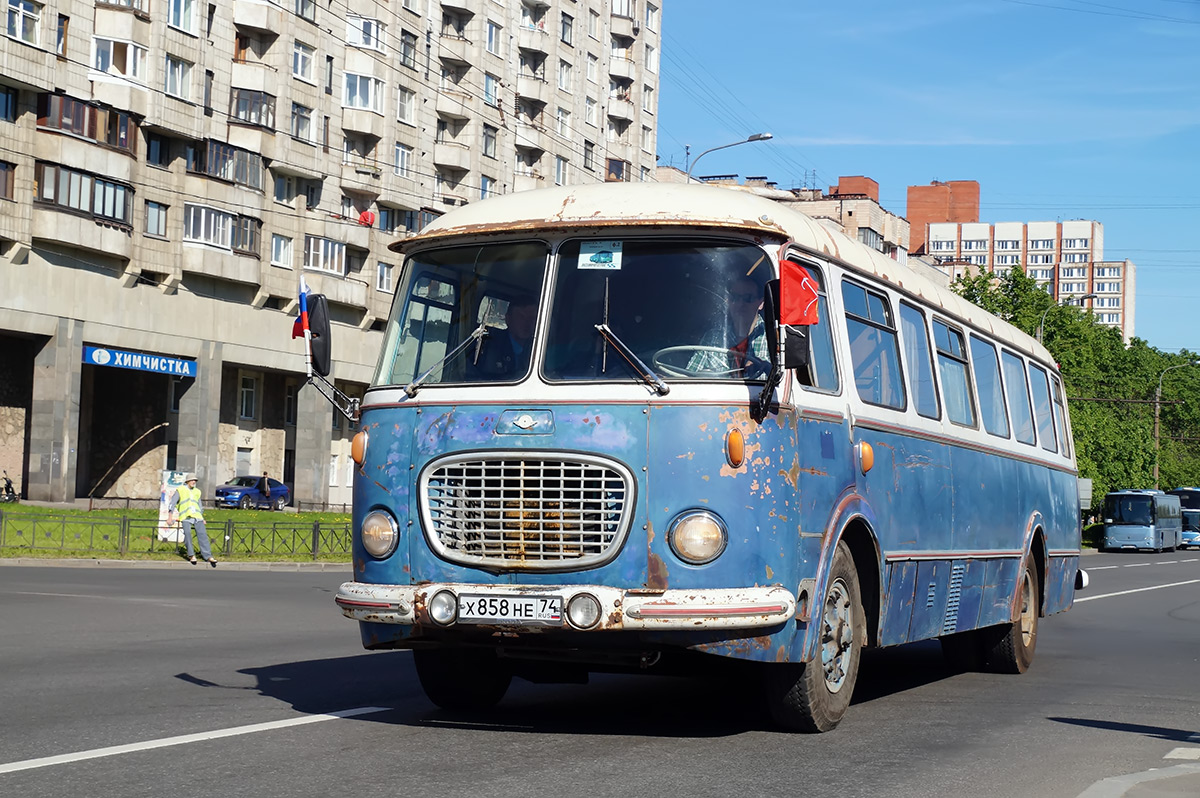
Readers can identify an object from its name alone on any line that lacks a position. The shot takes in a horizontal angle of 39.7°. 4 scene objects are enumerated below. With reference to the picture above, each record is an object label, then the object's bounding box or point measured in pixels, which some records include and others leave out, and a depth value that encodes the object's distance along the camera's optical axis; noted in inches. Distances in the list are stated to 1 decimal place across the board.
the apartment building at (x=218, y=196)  1919.3
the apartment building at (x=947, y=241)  7628.0
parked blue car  2274.9
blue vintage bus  323.3
